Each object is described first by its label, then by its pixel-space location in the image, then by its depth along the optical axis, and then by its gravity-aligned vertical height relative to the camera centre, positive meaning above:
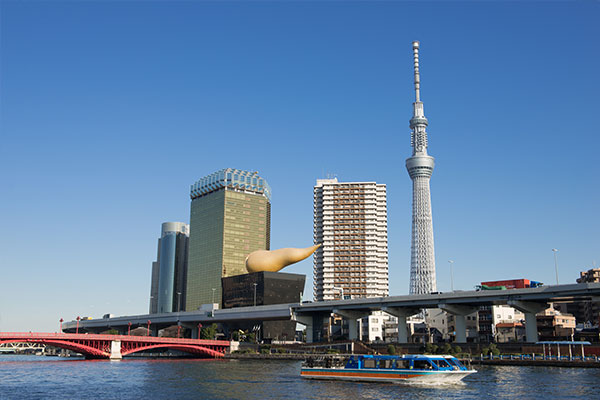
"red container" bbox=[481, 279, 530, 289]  109.44 +8.43
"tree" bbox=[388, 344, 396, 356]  102.34 -3.82
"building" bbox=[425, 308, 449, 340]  150.25 +1.78
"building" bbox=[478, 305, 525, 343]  129.62 +1.92
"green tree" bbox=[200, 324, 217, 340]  147.57 -1.49
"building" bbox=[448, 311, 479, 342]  133.12 +0.16
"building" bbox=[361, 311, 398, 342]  158.75 +0.11
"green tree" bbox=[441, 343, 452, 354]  96.90 -3.37
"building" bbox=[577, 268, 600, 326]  165.96 +6.60
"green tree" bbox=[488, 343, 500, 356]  90.88 -3.20
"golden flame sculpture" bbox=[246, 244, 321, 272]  158.25 +17.86
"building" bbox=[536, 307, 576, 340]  119.50 +0.70
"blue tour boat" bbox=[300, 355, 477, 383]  60.47 -4.38
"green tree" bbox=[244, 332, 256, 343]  138.65 -2.57
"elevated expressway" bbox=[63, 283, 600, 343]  98.75 +4.04
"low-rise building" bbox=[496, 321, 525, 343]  126.75 -0.55
